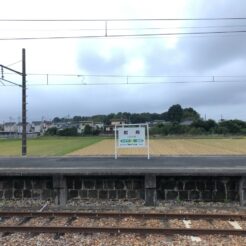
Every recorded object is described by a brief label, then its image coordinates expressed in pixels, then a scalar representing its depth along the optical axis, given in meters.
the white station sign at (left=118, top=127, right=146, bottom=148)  12.67
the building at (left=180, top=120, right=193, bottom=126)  92.12
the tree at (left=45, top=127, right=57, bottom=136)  83.81
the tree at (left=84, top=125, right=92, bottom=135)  79.30
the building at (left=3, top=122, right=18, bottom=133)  111.67
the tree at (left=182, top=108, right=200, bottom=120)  100.61
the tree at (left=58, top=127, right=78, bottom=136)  76.67
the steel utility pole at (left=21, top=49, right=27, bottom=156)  15.61
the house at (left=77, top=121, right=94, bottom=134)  93.33
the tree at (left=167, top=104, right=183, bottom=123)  101.38
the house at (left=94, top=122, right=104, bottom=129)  92.63
